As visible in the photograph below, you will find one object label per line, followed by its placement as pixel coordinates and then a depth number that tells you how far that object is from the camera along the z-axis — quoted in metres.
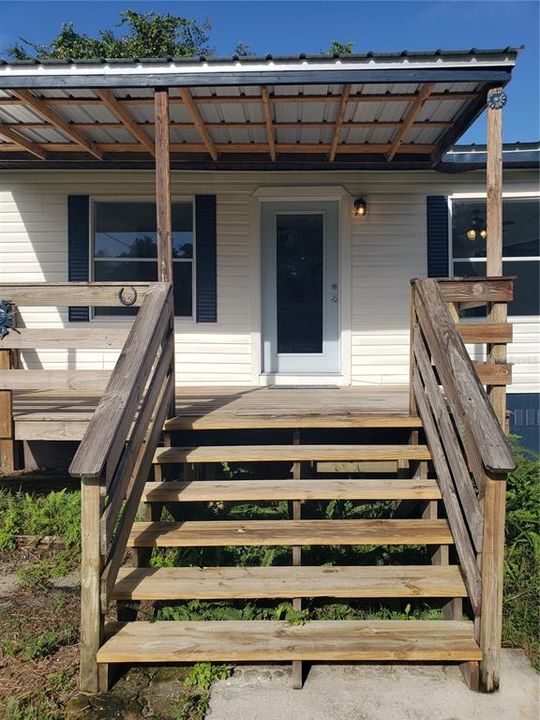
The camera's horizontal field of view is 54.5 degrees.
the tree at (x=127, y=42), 18.86
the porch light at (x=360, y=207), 6.09
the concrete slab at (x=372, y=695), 2.21
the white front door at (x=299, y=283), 6.24
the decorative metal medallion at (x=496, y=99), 4.15
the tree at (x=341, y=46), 19.17
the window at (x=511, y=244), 6.34
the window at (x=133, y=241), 6.33
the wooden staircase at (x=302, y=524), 2.37
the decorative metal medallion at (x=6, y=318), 3.71
